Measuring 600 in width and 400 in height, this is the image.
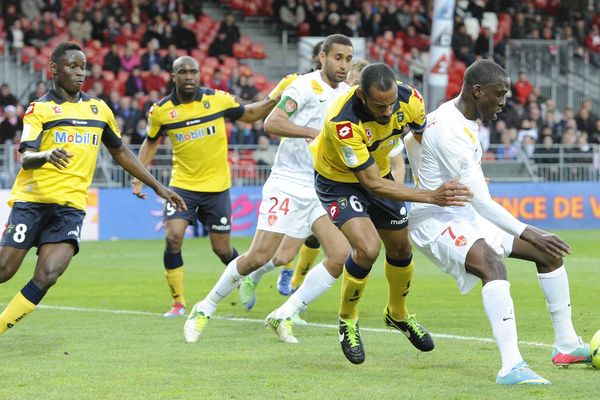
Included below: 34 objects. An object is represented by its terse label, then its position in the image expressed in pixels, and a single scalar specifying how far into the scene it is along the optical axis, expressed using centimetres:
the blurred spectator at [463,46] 3247
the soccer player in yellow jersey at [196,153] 1227
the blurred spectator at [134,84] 2673
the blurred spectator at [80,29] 2881
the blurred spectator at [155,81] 2703
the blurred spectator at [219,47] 3022
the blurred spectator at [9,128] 2431
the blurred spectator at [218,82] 2715
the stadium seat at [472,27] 3362
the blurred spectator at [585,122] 3009
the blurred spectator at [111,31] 2895
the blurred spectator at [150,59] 2778
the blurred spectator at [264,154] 2541
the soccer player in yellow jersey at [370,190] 797
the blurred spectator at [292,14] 3284
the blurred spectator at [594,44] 3429
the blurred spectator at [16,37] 2800
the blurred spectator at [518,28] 3447
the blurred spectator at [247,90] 2736
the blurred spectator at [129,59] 2788
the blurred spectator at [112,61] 2769
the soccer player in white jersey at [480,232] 765
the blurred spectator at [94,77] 2669
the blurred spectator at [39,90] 2531
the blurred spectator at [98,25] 2928
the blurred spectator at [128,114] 2511
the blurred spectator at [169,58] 2803
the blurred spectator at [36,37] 2827
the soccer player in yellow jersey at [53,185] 898
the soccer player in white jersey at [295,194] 995
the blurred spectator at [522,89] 3155
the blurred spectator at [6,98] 2520
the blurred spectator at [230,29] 3056
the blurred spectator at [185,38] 2953
